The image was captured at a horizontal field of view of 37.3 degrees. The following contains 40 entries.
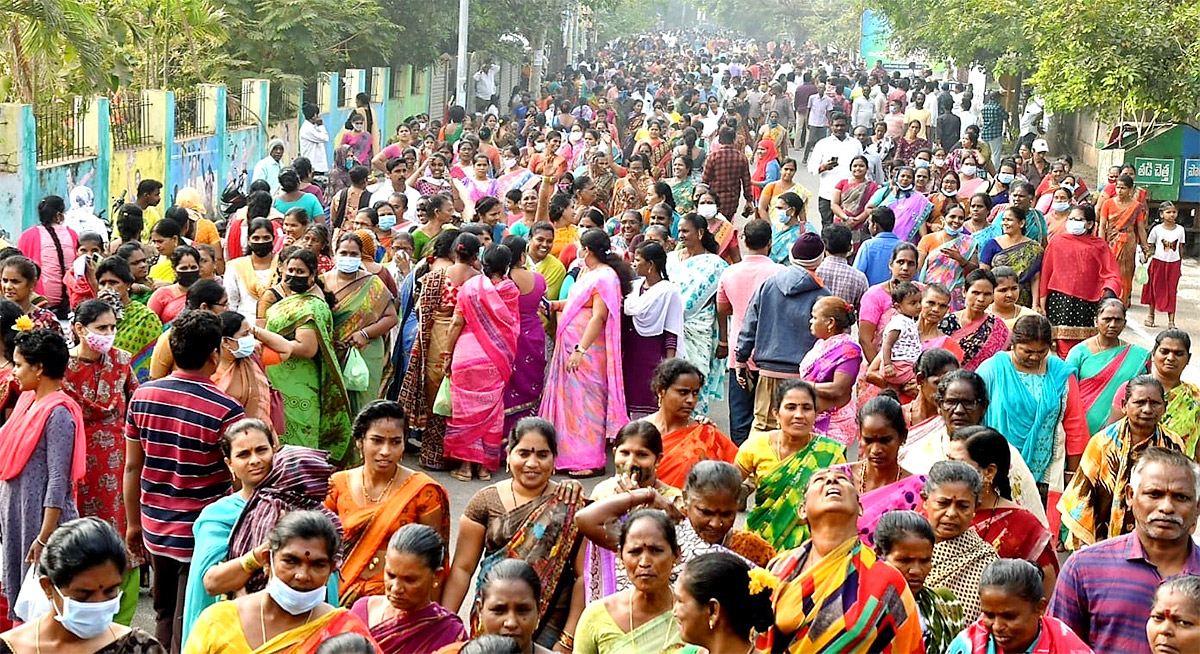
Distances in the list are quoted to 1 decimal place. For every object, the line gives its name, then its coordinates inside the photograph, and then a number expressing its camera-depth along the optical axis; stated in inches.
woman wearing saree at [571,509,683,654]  196.2
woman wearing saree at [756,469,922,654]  189.8
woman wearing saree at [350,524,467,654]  199.5
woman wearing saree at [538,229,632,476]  397.7
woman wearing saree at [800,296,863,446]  332.2
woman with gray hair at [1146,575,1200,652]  181.3
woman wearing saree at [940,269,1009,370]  347.6
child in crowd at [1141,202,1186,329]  622.8
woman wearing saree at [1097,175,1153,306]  617.3
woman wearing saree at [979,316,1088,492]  307.9
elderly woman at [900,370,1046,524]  265.0
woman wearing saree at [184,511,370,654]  186.1
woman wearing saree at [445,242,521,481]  390.9
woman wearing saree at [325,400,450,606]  231.6
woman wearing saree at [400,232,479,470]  395.9
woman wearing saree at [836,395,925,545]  254.2
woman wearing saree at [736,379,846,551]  257.1
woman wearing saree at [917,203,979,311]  468.4
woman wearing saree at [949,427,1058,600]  234.4
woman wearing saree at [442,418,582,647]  224.4
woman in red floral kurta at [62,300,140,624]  282.7
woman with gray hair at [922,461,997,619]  220.4
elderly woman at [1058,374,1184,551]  279.7
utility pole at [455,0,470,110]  1143.0
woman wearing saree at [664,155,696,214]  596.4
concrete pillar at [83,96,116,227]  650.8
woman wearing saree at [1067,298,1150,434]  338.0
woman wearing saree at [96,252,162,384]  323.3
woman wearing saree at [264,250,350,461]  340.5
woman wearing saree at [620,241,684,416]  404.8
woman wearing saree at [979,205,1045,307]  476.4
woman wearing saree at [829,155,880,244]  618.2
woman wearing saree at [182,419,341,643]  218.8
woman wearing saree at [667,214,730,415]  422.3
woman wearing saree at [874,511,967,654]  205.6
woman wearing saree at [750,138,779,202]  741.9
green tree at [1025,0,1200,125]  735.1
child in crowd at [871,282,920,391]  339.9
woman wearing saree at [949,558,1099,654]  187.3
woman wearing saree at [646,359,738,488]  273.4
